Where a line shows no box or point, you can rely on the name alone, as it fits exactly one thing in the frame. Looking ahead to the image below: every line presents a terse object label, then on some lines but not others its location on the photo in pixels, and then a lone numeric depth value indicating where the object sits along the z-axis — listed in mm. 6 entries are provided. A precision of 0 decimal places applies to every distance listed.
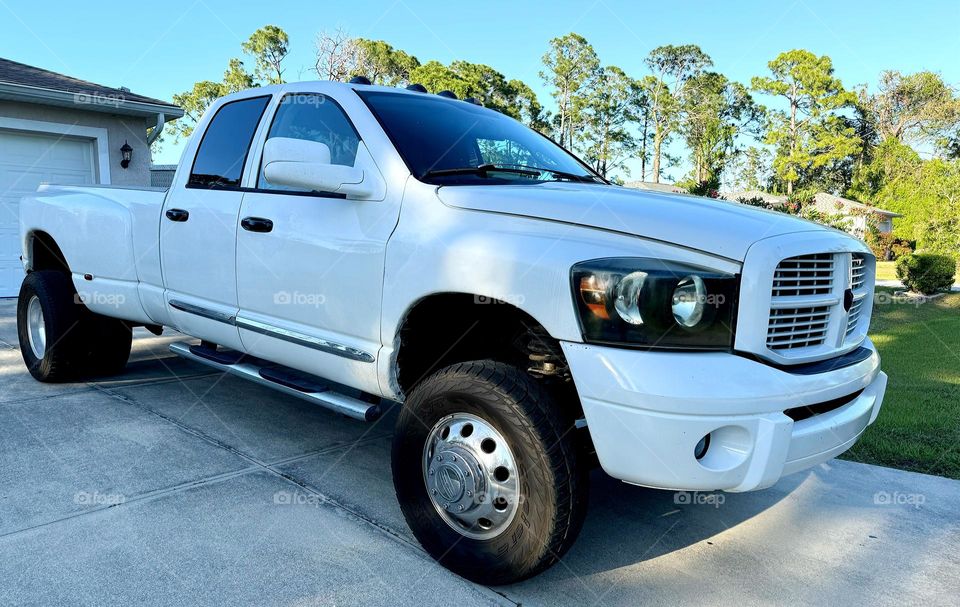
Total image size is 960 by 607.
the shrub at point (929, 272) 15209
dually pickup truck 2252
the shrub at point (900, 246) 37156
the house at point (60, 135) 11023
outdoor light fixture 12366
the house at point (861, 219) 40550
